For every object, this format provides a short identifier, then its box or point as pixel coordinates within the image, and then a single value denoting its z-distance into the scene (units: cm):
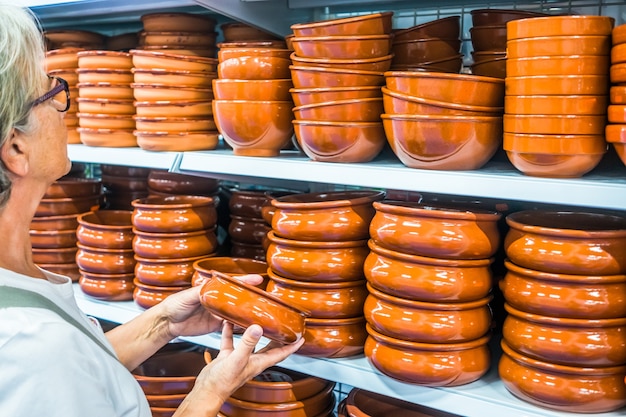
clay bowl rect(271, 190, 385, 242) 121
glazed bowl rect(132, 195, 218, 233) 154
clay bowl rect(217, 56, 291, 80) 132
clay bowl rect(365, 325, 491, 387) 111
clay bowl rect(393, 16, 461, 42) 129
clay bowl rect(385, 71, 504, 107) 106
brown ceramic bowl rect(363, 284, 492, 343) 110
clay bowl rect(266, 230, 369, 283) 122
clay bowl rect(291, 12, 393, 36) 117
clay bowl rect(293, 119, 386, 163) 120
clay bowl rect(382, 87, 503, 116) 107
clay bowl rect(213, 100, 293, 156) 133
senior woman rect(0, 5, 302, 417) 90
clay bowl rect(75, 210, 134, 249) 168
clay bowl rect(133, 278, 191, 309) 156
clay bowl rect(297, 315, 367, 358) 124
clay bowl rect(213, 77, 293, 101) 132
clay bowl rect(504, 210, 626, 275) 99
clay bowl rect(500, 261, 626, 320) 100
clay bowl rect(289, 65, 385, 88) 119
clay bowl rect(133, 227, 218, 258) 155
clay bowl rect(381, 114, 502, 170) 107
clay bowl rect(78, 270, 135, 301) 167
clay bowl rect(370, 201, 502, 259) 108
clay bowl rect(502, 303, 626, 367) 101
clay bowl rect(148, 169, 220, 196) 178
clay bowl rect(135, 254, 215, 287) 155
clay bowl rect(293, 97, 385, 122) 119
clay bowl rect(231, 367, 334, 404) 130
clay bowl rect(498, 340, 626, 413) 102
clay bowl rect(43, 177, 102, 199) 185
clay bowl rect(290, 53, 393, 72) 119
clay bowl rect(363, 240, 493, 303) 110
